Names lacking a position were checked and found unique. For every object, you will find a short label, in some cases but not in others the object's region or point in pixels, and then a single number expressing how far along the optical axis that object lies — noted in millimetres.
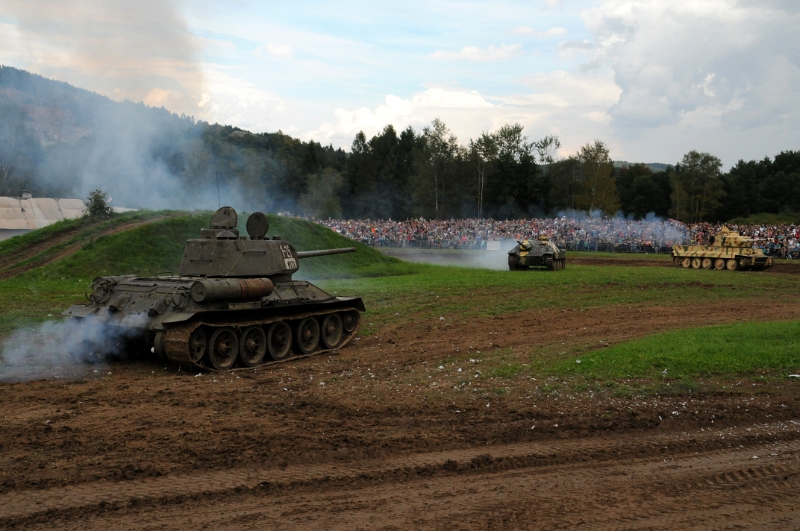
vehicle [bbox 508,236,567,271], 35969
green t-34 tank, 12805
